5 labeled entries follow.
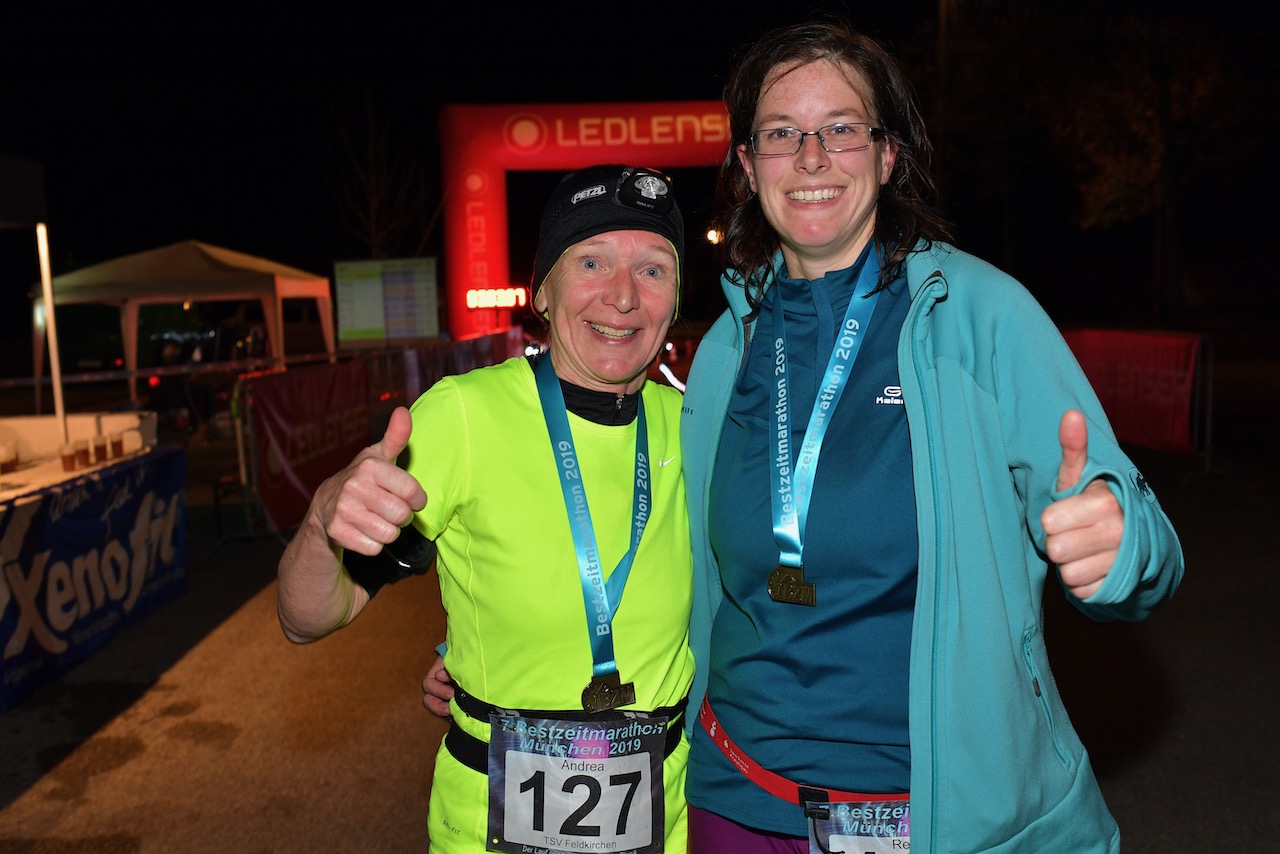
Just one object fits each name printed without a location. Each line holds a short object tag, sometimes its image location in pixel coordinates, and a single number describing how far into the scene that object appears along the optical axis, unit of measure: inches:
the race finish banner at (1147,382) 396.5
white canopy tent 634.8
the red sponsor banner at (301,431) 323.0
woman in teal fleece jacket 66.5
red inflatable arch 676.7
